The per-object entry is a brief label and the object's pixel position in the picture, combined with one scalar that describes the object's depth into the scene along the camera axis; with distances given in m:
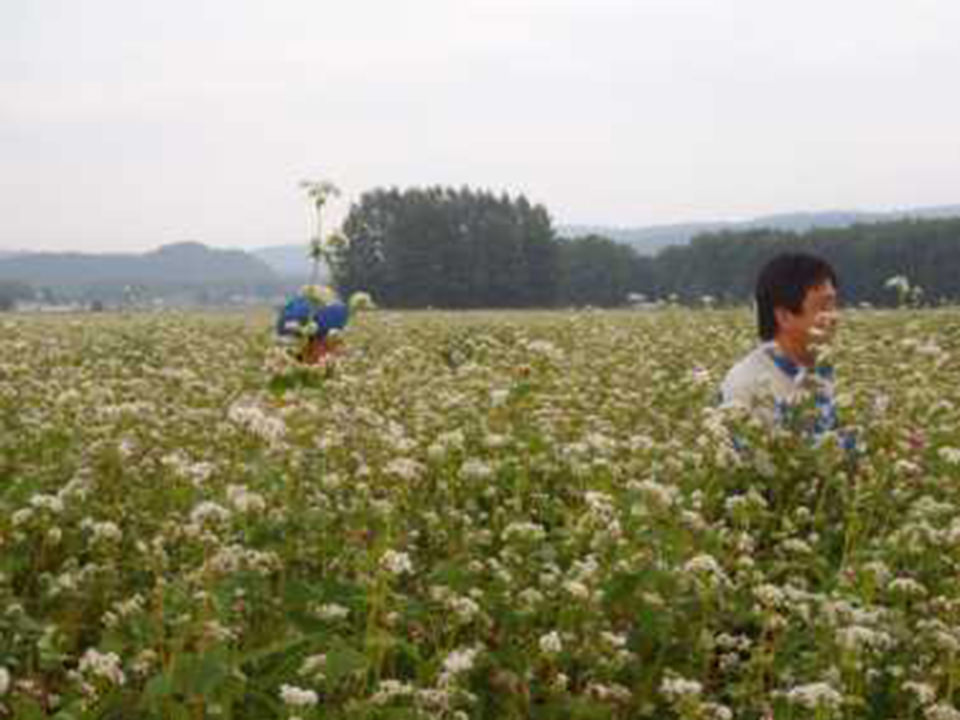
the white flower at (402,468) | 4.70
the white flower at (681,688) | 3.49
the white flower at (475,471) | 5.29
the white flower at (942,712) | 3.62
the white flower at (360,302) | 5.85
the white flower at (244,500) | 4.32
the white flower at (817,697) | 3.37
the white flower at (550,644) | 3.71
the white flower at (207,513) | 4.02
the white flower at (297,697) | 3.26
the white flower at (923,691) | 3.79
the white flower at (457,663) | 3.53
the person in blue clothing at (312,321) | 5.60
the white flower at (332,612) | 4.05
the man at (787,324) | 7.27
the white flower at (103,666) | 3.39
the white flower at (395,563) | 3.80
